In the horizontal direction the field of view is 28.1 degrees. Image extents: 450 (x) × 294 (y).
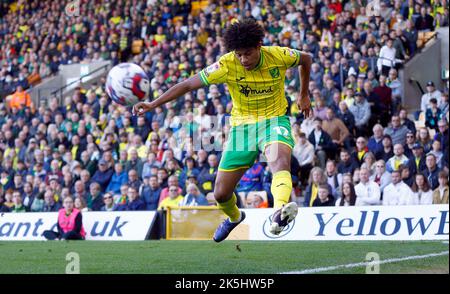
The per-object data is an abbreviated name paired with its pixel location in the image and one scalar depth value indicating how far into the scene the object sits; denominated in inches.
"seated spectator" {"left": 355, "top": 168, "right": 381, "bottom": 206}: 605.9
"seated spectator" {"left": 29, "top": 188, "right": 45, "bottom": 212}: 784.3
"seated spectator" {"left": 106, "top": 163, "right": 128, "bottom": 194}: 772.6
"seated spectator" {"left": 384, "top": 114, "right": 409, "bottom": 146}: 670.5
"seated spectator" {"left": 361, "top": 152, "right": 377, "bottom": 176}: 641.0
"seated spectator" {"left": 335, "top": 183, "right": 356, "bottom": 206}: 604.1
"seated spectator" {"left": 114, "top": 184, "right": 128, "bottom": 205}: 709.2
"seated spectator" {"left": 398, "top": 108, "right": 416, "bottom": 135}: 675.4
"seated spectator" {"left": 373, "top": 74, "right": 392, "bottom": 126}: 719.1
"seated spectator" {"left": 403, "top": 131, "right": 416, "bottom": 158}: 649.7
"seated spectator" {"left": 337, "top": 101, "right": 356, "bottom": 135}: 709.3
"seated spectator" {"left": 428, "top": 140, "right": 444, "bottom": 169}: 633.0
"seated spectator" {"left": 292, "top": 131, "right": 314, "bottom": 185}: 682.2
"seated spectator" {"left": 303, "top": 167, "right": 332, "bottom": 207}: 630.5
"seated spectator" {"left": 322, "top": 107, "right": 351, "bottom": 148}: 695.7
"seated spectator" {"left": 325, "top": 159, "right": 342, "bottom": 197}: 642.2
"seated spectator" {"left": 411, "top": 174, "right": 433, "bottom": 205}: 586.9
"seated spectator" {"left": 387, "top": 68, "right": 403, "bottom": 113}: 735.7
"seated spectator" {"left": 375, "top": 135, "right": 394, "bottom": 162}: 655.1
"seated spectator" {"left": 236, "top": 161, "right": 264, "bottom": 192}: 674.8
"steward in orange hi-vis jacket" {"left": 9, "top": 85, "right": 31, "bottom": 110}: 1052.4
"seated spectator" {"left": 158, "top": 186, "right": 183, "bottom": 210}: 666.2
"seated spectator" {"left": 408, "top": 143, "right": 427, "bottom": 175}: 622.2
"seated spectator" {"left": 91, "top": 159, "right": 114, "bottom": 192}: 784.9
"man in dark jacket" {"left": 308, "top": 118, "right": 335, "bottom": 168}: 689.6
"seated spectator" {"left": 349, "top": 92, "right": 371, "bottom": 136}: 708.0
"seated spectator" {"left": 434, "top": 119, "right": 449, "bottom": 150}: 645.9
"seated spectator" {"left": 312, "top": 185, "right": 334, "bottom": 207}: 614.5
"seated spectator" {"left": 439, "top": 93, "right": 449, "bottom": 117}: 684.1
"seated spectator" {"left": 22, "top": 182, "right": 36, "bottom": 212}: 799.7
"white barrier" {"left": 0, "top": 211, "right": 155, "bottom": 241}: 646.5
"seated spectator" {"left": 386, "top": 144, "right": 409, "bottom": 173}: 639.1
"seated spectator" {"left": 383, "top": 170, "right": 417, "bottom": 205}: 596.4
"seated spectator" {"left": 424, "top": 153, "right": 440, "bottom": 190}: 607.2
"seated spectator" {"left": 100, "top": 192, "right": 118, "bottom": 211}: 713.6
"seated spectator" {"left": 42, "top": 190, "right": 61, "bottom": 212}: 769.2
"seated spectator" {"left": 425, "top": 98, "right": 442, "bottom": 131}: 684.7
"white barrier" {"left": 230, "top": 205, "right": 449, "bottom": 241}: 541.3
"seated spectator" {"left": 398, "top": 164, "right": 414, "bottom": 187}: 608.4
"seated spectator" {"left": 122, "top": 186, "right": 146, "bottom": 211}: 696.4
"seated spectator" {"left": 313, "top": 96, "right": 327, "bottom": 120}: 718.5
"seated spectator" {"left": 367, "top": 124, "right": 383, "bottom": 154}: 664.1
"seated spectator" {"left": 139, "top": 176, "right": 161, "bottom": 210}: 700.7
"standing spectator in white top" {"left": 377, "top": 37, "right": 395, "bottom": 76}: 762.8
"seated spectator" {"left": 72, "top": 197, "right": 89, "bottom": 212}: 707.4
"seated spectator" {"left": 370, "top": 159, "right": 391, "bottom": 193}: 625.0
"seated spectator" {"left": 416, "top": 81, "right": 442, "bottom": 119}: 707.4
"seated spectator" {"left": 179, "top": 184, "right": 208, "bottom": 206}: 652.1
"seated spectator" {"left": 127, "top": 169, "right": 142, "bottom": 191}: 737.6
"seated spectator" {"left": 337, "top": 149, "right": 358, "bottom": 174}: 652.0
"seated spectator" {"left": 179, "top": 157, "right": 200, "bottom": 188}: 705.6
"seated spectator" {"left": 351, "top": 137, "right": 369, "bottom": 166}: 664.4
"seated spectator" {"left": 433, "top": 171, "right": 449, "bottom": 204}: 581.3
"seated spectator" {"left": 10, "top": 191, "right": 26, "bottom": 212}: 784.9
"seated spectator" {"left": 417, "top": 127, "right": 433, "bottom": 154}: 653.9
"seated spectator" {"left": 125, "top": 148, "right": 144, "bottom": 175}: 776.3
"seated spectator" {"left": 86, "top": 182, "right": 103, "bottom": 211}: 737.0
